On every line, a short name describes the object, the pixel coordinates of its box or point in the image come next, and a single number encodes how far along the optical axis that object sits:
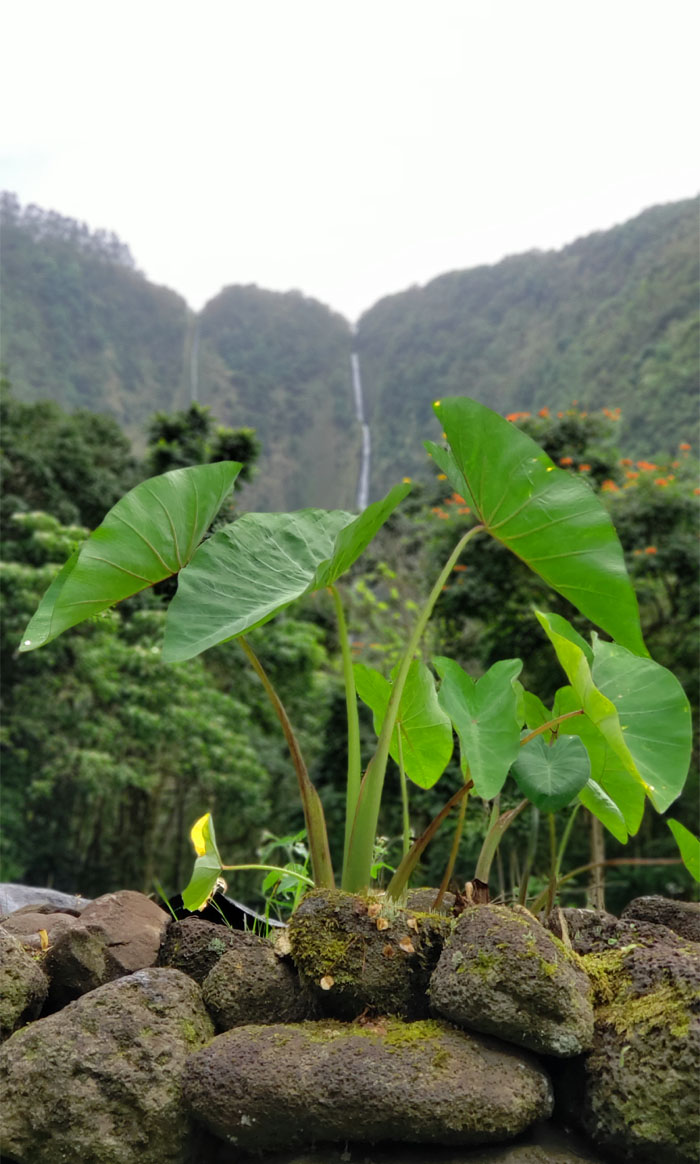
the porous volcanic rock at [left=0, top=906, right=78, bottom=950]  1.56
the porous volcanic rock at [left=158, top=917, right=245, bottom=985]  1.44
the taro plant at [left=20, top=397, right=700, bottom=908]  1.32
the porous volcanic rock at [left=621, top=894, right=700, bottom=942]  1.54
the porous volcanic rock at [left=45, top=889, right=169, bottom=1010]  1.44
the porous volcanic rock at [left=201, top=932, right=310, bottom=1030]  1.33
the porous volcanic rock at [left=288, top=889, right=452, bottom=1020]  1.30
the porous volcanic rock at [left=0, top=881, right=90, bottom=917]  2.26
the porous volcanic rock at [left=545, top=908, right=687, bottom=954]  1.42
